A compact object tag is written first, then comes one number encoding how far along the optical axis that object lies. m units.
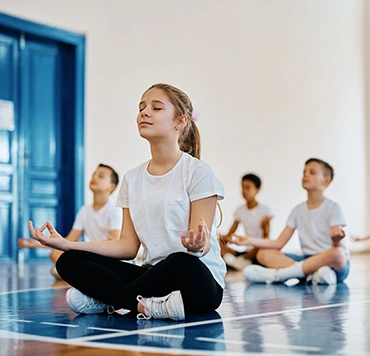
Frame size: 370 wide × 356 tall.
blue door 5.10
